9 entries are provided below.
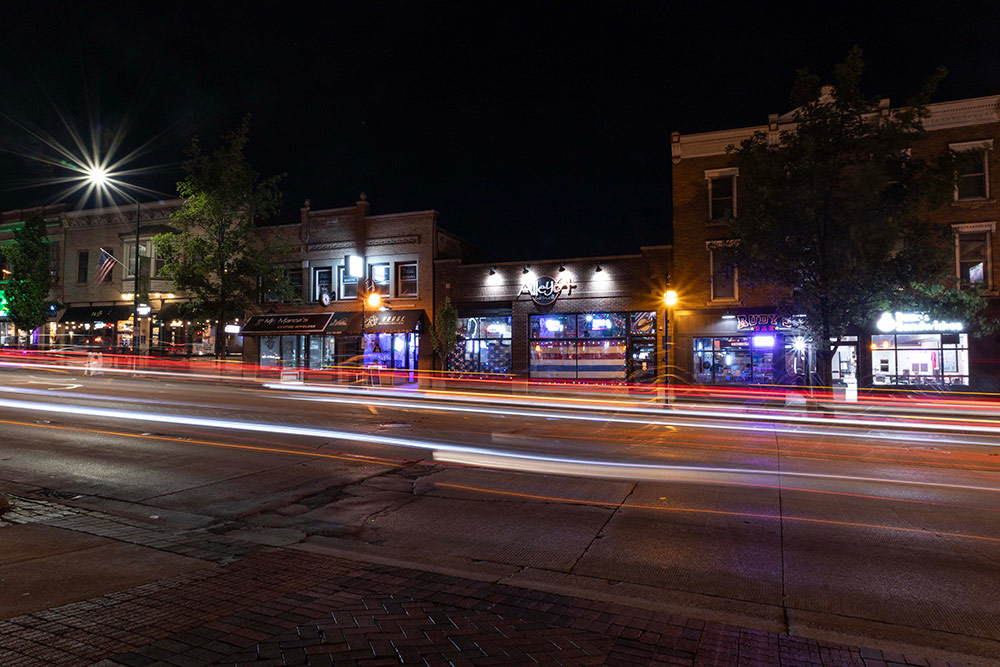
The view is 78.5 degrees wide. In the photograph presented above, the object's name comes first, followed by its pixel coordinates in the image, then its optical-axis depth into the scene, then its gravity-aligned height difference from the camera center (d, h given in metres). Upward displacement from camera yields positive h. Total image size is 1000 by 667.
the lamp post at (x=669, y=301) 23.69 +1.62
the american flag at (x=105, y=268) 36.03 +4.77
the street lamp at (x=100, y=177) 25.91 +7.48
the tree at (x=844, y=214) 18.02 +3.89
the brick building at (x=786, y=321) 23.56 +1.70
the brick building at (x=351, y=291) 31.88 +2.97
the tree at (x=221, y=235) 29.80 +5.61
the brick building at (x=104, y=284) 37.72 +4.19
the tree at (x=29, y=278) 39.09 +4.60
